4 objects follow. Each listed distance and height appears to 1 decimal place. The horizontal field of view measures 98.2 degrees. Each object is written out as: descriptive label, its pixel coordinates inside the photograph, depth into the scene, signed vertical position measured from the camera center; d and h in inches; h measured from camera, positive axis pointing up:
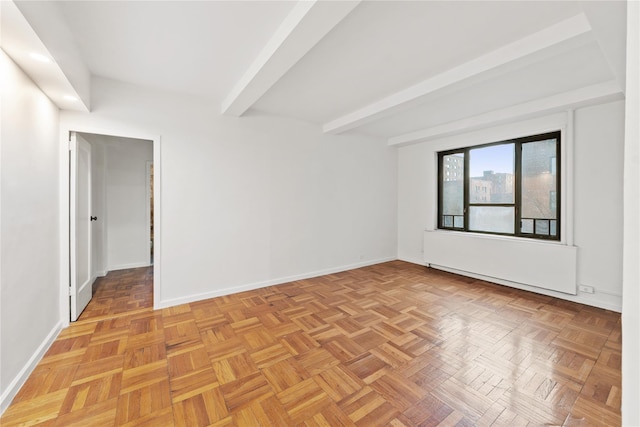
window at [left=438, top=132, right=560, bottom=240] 154.8 +15.5
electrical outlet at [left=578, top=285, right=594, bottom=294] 134.1 -37.2
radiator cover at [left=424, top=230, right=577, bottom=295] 140.1 -27.0
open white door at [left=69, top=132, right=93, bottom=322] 114.7 -6.4
